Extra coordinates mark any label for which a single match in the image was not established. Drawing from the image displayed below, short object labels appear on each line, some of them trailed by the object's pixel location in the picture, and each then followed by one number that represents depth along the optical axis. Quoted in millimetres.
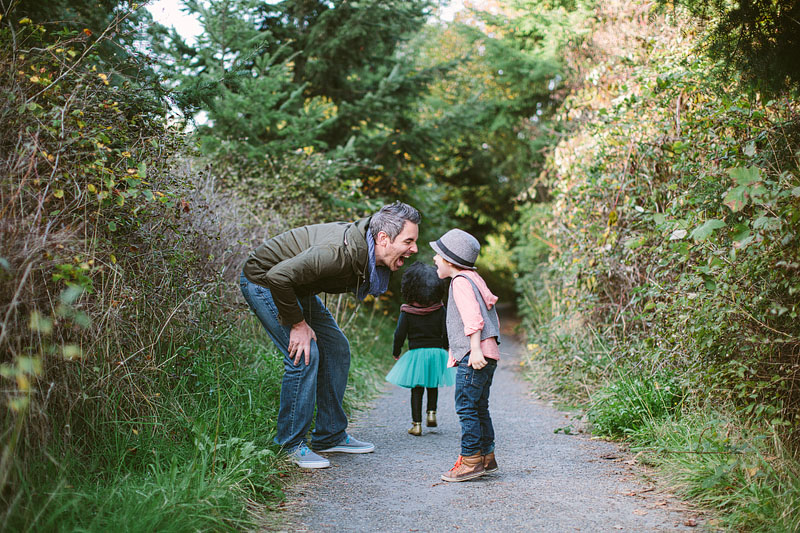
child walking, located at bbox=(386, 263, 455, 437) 5312
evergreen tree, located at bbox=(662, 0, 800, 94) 3410
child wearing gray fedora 3861
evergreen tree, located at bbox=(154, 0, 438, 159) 8078
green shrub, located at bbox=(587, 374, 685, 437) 4590
